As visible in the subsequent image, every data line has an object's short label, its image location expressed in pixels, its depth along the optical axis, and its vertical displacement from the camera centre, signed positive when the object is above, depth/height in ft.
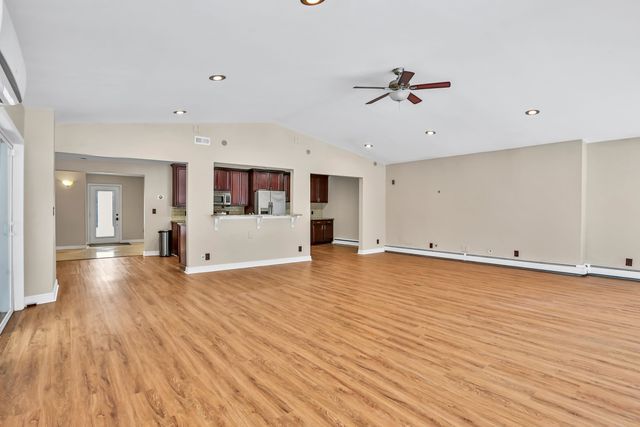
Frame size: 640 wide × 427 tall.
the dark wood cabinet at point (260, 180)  27.30 +2.33
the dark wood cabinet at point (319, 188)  33.12 +2.05
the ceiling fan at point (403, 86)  12.72 +4.81
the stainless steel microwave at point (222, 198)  26.58 +0.83
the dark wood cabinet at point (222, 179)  26.05 +2.26
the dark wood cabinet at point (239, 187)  26.96 +1.71
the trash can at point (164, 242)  27.14 -2.70
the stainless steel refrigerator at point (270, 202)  26.61 +0.52
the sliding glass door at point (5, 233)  11.85 -0.92
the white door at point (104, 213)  33.40 -0.50
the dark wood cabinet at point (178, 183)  26.40 +1.97
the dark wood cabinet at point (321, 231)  35.22 -2.33
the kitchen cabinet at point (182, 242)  21.68 -2.22
